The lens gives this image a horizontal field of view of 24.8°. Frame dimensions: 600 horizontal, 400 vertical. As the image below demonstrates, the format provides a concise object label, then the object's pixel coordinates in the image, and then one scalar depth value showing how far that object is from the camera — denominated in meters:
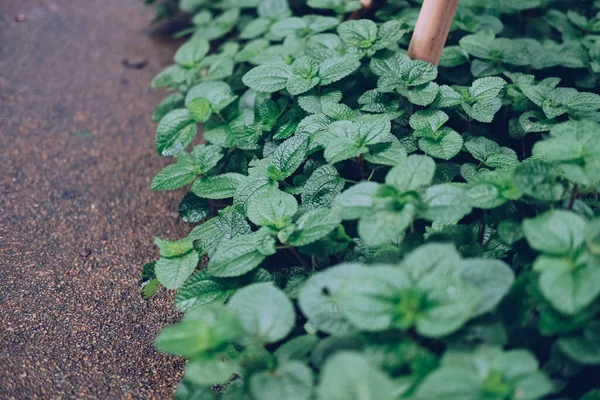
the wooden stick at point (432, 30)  0.94
